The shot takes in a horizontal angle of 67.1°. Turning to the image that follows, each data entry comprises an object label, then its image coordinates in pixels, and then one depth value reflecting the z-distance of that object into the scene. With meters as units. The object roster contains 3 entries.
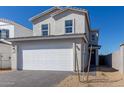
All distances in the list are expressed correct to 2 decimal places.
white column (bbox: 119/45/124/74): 7.20
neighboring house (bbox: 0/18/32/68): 12.44
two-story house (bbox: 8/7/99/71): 8.33
